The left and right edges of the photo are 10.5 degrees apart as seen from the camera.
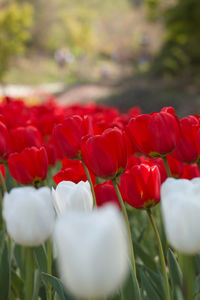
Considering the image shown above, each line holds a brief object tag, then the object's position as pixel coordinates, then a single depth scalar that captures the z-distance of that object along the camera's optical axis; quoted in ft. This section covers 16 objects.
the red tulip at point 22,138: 5.42
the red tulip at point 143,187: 4.44
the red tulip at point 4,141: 5.00
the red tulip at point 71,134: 4.89
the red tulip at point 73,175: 4.61
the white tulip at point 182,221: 3.75
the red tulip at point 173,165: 5.01
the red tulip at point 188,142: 4.69
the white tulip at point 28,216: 3.85
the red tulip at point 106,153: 4.40
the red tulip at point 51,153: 5.55
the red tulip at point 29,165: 4.81
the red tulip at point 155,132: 4.54
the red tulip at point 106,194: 4.60
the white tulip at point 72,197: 4.06
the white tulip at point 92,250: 3.20
